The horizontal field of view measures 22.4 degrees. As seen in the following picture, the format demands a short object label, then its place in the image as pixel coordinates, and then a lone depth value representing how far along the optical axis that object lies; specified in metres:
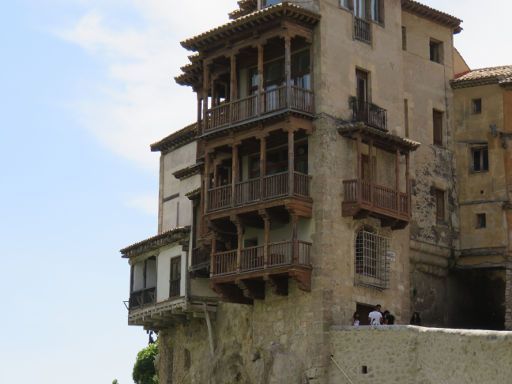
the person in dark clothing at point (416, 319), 49.88
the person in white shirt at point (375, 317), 46.69
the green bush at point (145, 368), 80.12
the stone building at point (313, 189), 47.50
